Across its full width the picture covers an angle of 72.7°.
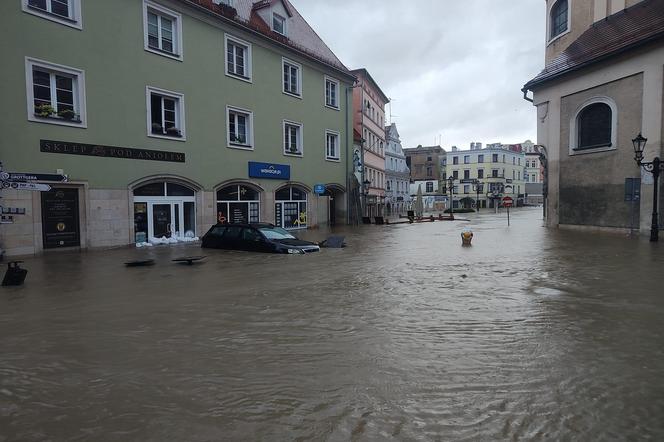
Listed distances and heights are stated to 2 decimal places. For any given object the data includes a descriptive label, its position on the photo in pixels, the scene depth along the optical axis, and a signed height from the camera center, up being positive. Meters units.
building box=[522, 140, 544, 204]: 101.12 +6.71
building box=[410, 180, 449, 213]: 83.94 +1.68
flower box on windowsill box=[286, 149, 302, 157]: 25.22 +2.92
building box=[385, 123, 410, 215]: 56.50 +3.66
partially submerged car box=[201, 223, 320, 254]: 14.51 -1.18
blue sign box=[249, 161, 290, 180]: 22.73 +1.77
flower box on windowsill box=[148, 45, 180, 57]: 18.33 +6.39
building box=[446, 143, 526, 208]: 89.38 +6.27
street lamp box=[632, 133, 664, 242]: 16.81 +1.15
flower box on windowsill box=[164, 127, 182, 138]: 19.06 +3.11
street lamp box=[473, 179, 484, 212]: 87.79 +3.29
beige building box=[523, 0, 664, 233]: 19.03 +4.49
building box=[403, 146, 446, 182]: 95.69 +8.16
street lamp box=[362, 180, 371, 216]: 32.75 +0.94
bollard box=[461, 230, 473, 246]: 17.33 -1.38
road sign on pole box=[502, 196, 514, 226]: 33.28 +0.03
